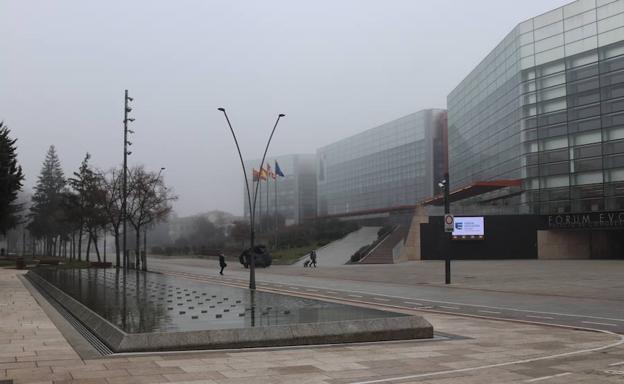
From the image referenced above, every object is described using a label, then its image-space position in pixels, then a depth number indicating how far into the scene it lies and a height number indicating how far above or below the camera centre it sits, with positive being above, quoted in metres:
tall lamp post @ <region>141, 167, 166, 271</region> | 45.13 -2.51
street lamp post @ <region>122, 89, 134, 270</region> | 38.47 +6.82
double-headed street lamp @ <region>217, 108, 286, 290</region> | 25.39 +0.01
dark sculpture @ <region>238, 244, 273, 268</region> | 57.34 -2.63
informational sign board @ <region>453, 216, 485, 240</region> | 58.62 -0.10
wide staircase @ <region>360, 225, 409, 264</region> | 63.25 -2.29
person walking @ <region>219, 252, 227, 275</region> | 44.12 -2.26
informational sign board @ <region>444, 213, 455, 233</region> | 30.90 +0.22
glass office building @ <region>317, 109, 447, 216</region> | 112.25 +13.26
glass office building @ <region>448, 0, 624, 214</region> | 57.09 +11.86
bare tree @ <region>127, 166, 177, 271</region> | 50.23 +3.43
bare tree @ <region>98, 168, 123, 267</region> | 51.10 +3.64
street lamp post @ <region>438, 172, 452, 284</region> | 31.73 -0.78
